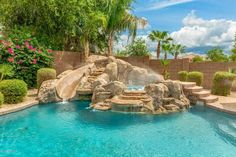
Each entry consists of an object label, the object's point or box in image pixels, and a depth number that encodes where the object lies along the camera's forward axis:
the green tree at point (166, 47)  13.19
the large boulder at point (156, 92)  6.72
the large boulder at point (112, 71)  9.32
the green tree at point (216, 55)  18.20
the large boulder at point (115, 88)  7.21
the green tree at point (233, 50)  16.31
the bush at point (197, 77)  9.60
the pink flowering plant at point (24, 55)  8.95
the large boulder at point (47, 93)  7.71
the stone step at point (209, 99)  7.43
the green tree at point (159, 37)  13.82
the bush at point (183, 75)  10.37
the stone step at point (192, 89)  7.81
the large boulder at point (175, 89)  7.13
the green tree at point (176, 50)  16.00
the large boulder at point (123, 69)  10.17
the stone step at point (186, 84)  8.02
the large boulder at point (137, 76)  10.21
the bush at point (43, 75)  8.34
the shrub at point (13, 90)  6.66
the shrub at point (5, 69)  7.44
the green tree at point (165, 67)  11.89
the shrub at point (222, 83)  8.51
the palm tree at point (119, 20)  12.69
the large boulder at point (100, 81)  7.80
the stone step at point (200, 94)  7.71
